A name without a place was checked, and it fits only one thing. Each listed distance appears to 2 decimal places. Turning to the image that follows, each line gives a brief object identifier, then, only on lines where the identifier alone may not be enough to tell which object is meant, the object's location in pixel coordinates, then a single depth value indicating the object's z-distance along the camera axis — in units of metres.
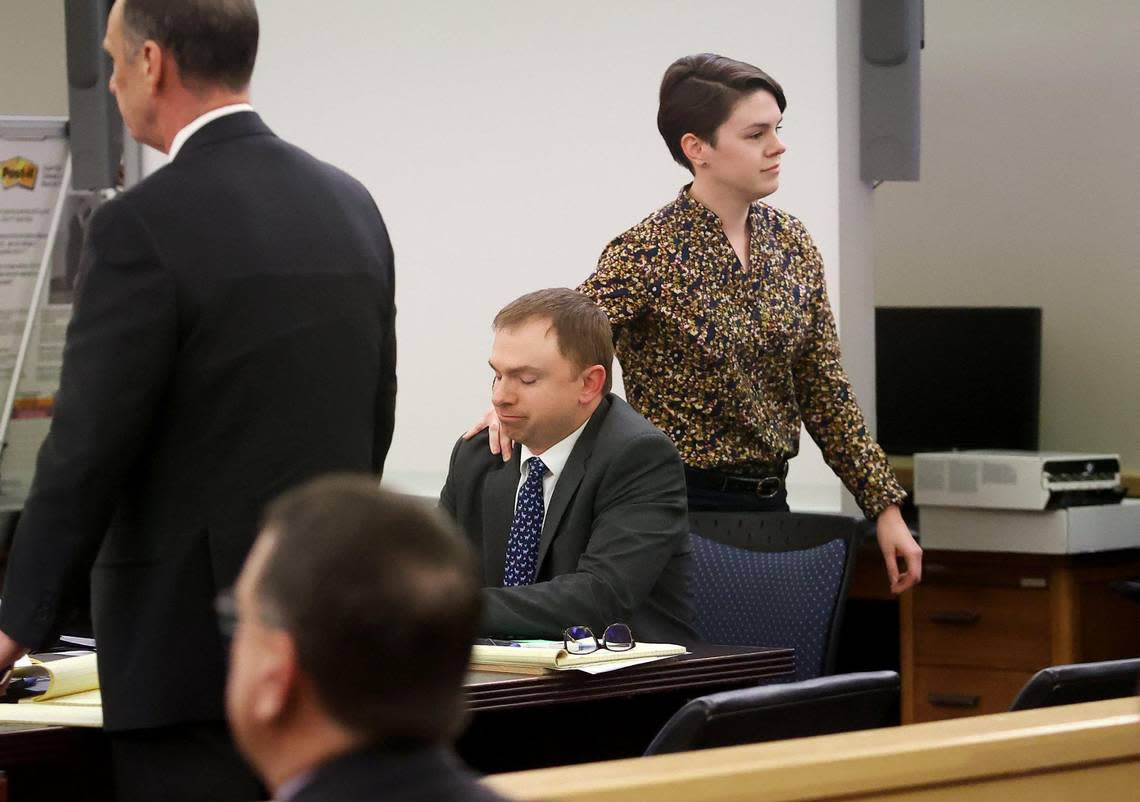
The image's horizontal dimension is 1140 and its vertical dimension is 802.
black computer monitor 10.57
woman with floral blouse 6.57
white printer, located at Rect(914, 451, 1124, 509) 8.72
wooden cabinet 8.81
